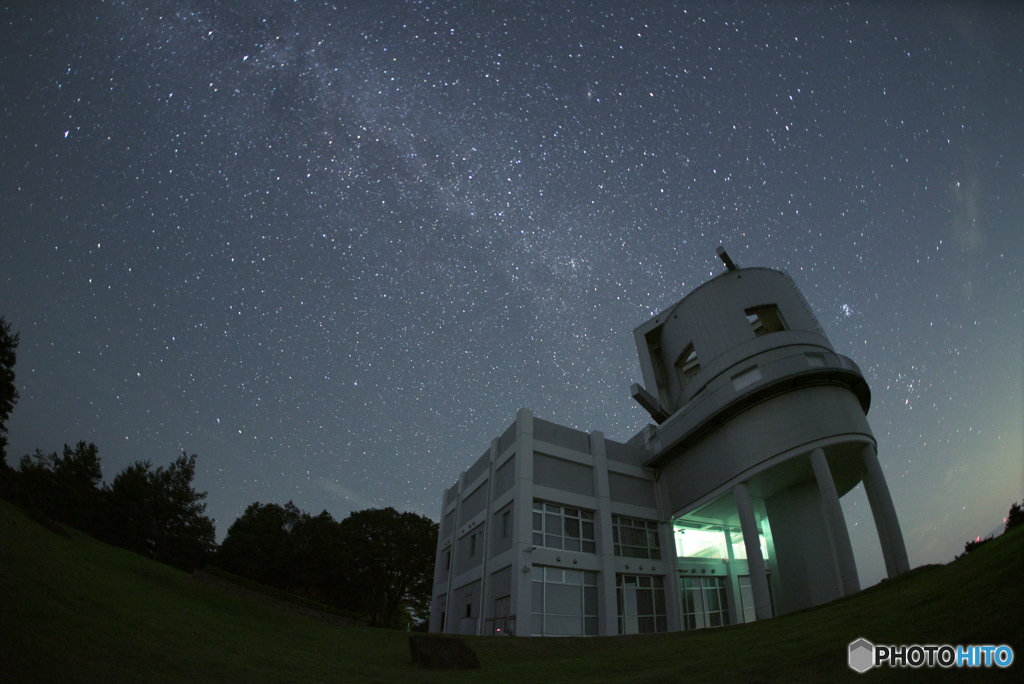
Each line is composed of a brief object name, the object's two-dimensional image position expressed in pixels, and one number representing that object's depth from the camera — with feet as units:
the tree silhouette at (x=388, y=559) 159.22
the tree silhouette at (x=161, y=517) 151.02
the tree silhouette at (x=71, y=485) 136.36
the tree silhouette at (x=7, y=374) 90.12
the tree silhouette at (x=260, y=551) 155.53
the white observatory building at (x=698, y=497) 76.54
